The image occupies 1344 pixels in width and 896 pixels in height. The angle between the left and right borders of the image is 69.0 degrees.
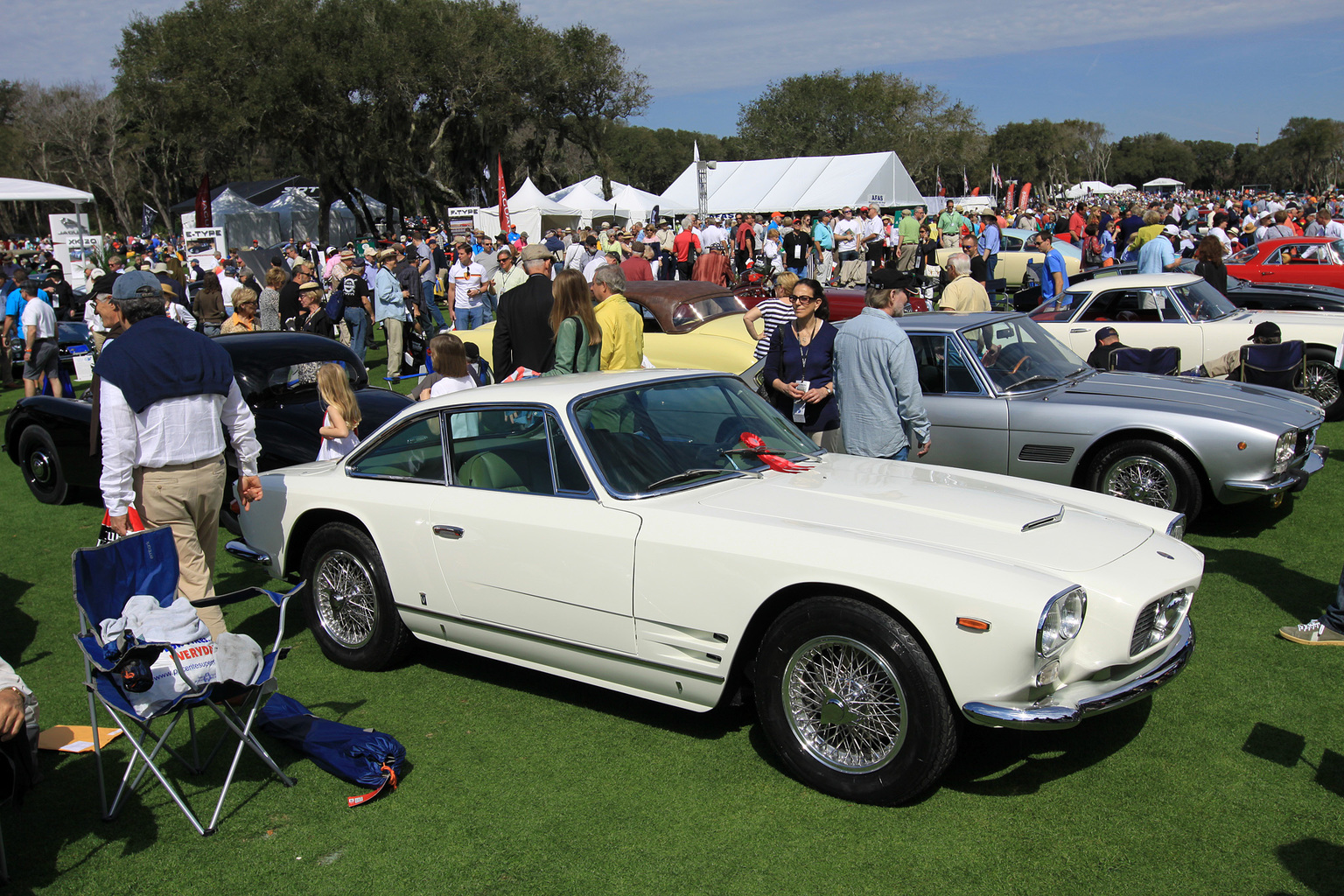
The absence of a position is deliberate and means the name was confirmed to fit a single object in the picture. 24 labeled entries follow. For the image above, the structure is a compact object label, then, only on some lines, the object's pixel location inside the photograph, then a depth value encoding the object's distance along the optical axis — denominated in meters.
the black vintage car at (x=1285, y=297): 11.34
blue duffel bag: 3.96
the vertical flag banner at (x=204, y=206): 33.31
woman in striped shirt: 7.33
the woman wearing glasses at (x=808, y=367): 6.48
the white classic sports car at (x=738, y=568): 3.45
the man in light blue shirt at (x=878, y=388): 5.95
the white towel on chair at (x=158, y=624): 3.71
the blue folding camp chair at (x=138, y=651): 3.57
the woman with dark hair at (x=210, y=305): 14.12
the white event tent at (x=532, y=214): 34.84
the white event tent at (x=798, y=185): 31.75
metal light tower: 23.48
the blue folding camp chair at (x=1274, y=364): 8.50
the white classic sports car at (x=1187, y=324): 10.02
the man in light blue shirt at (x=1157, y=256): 12.69
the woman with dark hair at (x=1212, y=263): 11.73
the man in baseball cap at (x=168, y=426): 4.55
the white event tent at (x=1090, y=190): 61.85
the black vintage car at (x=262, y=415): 7.79
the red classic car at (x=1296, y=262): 15.35
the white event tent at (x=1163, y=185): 72.19
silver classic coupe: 6.56
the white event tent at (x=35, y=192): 25.48
